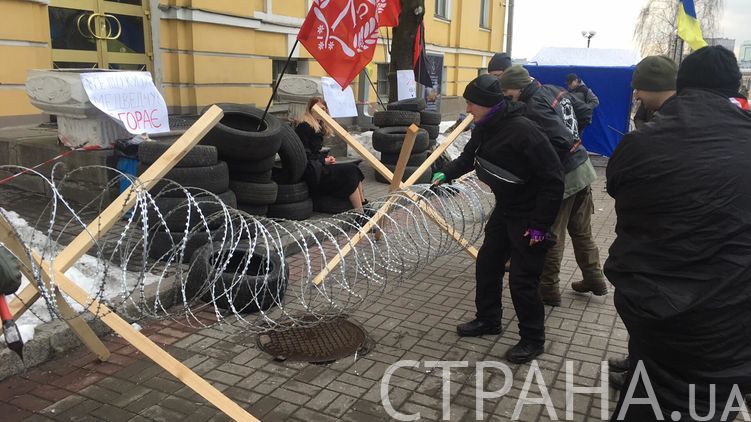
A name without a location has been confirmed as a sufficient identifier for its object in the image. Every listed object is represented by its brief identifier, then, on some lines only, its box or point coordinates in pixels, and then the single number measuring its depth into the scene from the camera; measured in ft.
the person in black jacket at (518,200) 12.96
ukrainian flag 26.96
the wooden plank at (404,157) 17.83
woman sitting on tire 23.95
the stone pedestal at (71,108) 21.43
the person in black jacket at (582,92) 40.52
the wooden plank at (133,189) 9.86
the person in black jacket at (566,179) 15.66
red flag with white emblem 20.77
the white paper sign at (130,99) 20.99
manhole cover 13.79
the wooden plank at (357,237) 15.55
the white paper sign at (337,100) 33.47
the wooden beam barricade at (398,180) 16.94
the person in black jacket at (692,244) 7.38
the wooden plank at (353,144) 19.80
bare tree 121.39
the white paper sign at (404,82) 36.27
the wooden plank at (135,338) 9.62
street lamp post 95.45
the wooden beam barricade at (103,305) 9.52
